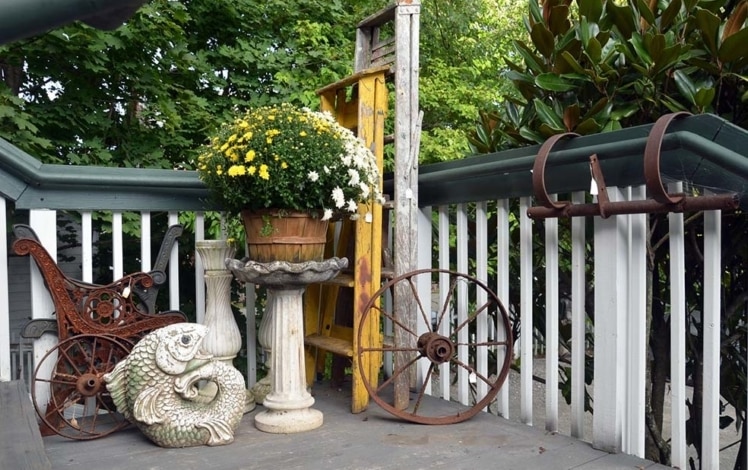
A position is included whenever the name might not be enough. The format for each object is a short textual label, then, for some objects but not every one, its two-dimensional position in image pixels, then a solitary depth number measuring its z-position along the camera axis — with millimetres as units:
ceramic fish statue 2016
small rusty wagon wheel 2154
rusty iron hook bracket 1614
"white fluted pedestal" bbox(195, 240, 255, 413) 2381
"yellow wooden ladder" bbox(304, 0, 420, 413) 2365
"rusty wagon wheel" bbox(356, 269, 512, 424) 2285
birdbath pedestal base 2180
